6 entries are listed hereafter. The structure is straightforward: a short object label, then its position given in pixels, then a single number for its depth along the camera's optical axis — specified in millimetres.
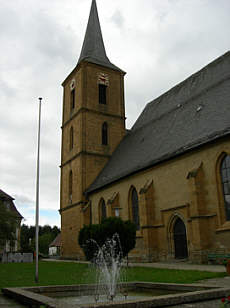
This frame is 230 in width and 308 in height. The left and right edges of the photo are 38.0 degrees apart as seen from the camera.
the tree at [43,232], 87812
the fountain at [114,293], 6293
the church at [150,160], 17875
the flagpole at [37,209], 14656
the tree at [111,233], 18578
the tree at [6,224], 27295
